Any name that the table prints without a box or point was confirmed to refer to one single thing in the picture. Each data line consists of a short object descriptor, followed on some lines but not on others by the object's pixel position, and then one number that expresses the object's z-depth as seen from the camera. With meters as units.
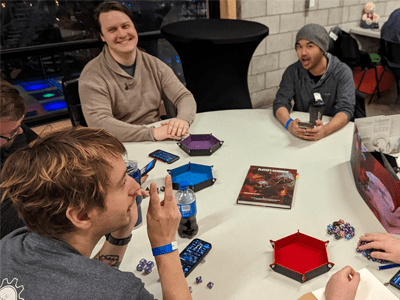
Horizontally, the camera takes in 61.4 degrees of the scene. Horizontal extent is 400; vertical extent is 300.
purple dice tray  1.60
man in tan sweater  1.81
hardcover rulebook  1.24
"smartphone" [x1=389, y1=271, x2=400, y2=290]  0.89
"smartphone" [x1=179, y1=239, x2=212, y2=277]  0.98
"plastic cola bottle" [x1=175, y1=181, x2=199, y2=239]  1.09
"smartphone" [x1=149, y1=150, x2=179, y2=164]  1.57
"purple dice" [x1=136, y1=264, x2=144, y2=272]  0.99
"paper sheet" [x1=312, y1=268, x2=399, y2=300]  0.86
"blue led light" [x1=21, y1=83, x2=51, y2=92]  3.64
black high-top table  2.31
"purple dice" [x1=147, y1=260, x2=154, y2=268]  1.00
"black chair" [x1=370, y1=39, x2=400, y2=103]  3.63
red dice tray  0.93
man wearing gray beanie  1.94
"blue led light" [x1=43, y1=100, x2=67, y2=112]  3.69
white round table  0.94
